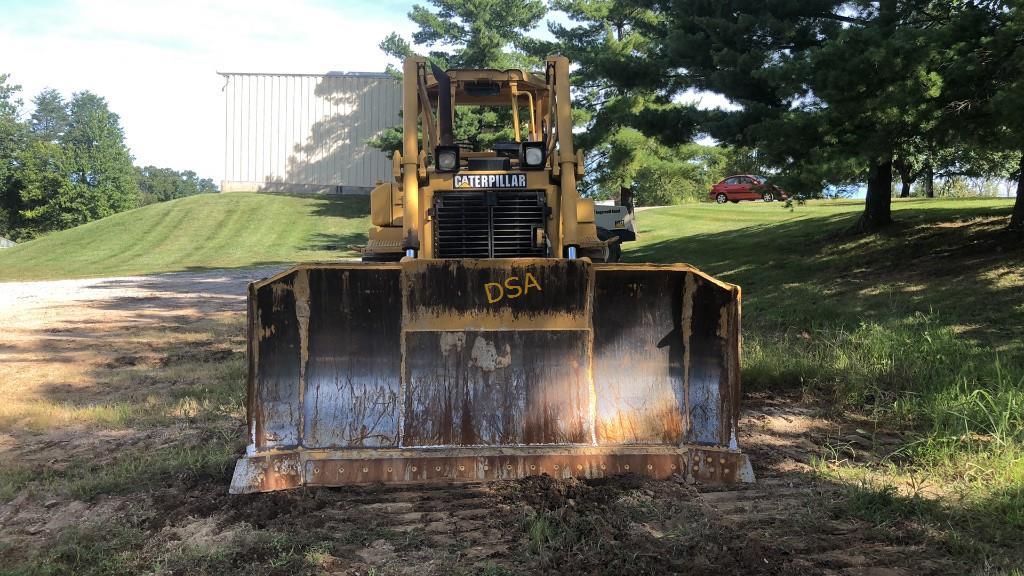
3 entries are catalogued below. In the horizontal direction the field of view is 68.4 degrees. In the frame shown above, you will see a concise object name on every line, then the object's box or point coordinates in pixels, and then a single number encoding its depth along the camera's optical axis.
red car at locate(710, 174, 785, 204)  36.91
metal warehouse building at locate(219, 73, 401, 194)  45.44
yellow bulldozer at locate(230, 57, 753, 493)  4.30
